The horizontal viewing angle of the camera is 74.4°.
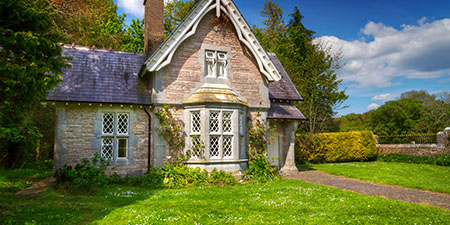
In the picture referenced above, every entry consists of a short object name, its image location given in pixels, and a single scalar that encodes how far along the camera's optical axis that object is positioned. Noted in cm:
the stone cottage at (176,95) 1221
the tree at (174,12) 3212
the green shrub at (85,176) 1009
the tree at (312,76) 2773
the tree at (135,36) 2841
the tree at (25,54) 651
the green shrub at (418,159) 1938
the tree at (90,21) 1628
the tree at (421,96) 5134
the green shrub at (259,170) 1274
